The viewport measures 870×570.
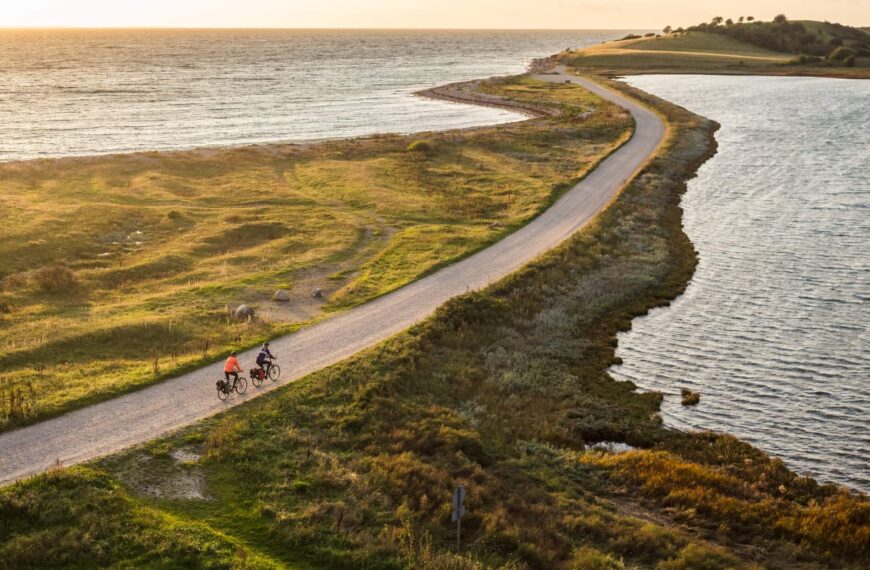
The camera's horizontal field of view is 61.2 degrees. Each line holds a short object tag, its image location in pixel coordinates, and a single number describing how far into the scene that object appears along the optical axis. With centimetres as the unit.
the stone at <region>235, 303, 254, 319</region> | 3691
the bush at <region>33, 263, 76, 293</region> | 4181
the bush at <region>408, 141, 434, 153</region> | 8537
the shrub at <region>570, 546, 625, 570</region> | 2006
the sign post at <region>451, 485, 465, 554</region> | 1942
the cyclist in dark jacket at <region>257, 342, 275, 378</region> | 2908
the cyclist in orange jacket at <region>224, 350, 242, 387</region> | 2789
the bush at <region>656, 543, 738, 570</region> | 2045
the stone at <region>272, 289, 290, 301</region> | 3994
